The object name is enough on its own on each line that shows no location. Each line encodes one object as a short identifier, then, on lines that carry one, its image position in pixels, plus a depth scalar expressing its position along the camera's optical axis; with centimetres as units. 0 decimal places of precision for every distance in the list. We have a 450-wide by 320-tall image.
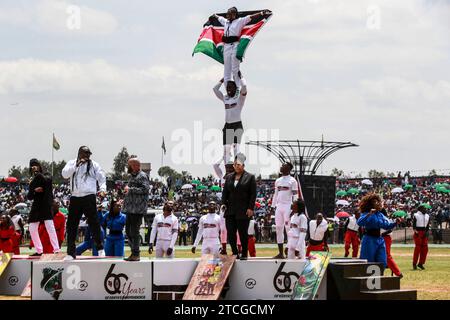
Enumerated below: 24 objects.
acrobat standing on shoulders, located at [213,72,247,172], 2411
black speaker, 4366
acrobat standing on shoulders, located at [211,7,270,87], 2425
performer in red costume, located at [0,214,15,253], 2638
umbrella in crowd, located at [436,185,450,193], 7425
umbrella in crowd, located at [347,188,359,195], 7678
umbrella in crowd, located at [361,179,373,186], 8269
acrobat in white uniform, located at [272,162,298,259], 2291
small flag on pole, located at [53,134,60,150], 7326
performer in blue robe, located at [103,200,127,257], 2353
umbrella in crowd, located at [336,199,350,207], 6755
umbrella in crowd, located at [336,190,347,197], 7566
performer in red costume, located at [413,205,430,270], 3042
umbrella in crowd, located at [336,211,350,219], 5631
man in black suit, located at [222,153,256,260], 1811
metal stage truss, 4028
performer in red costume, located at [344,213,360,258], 3553
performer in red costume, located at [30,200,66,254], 2384
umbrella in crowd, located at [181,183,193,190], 7512
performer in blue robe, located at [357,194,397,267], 1936
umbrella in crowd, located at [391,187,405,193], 7569
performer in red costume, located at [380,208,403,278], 2120
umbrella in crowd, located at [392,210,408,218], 6212
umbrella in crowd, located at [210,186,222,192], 6512
